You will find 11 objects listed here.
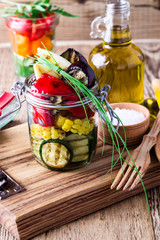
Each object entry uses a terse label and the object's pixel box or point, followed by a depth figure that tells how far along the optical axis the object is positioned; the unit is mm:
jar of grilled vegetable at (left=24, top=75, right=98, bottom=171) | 716
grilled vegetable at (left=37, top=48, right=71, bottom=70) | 735
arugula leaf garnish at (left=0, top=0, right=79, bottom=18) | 1103
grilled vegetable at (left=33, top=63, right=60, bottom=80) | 730
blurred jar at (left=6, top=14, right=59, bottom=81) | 1085
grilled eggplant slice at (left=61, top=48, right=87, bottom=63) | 749
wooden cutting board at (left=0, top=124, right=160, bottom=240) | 694
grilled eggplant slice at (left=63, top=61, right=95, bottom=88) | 718
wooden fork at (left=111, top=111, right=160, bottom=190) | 740
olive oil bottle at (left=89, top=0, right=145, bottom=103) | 857
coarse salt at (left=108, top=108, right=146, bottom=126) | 834
